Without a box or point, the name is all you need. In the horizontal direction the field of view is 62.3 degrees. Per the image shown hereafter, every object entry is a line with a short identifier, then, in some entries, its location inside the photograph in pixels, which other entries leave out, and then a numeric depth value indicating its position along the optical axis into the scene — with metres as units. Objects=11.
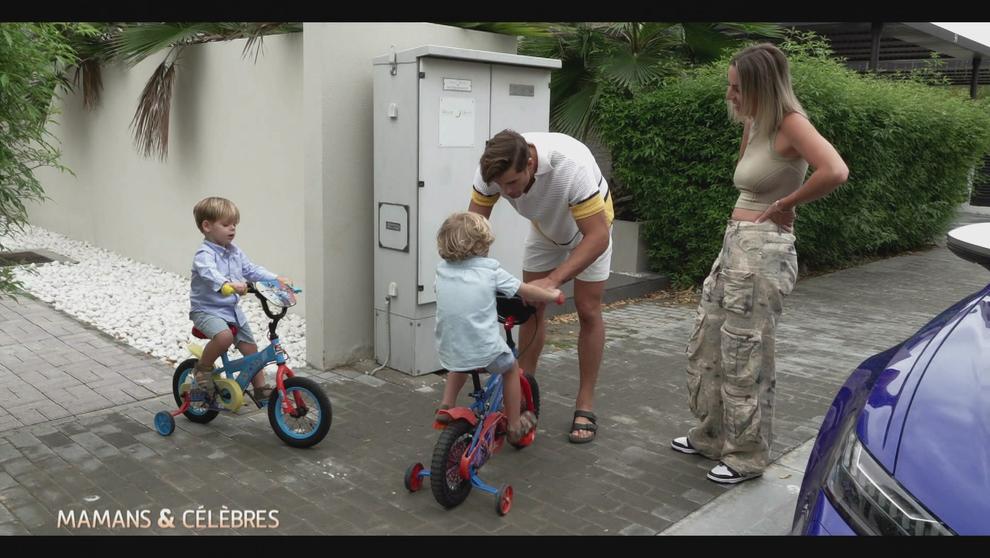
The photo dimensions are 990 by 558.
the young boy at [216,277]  4.05
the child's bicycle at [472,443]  3.44
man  3.69
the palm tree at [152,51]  7.16
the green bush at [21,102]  3.54
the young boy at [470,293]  3.52
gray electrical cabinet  5.12
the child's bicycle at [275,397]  4.09
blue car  1.97
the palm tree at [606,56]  8.45
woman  3.51
